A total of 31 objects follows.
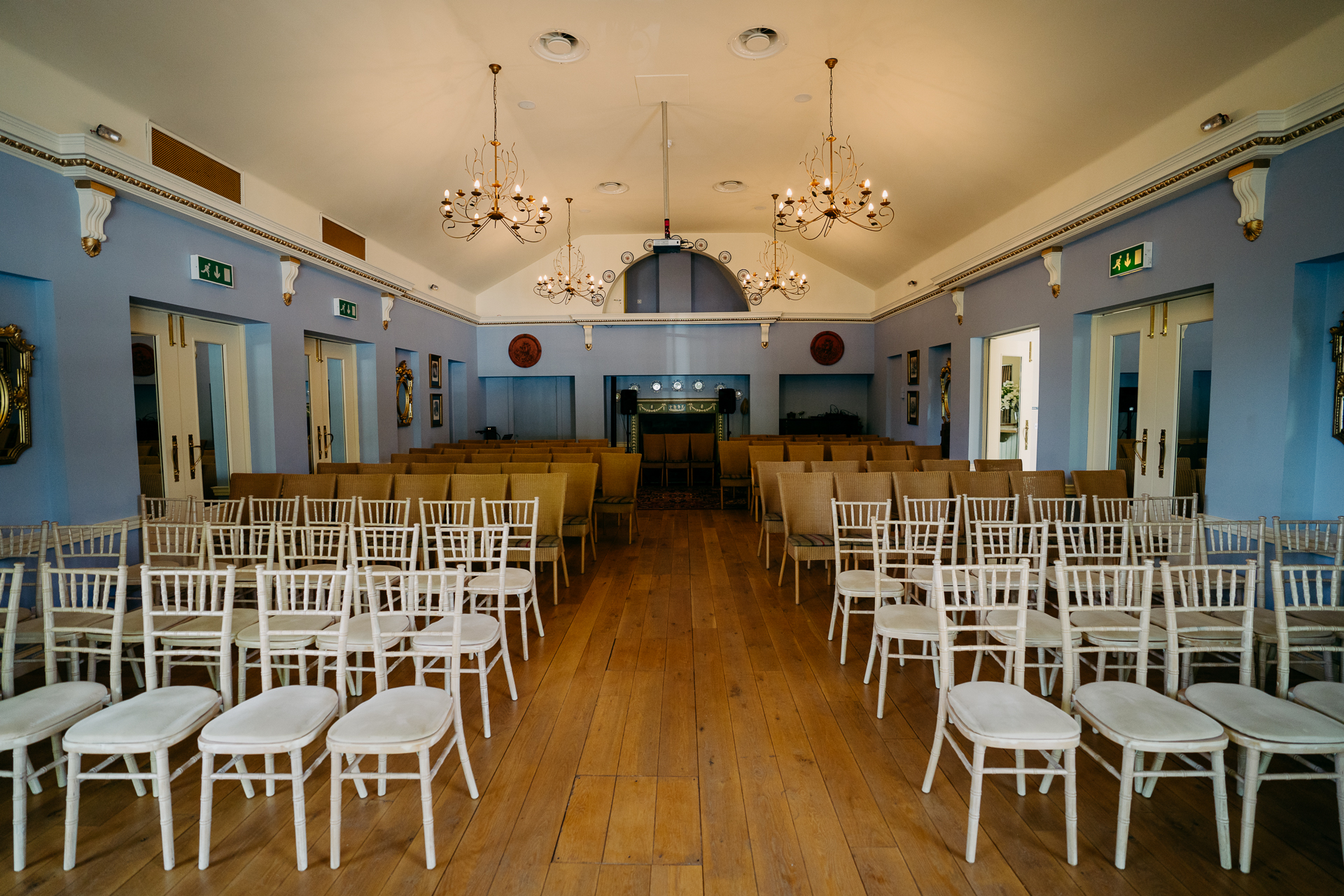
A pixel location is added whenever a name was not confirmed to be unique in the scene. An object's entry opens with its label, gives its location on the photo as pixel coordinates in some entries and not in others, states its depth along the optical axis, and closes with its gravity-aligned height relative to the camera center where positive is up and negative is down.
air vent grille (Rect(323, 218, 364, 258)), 7.10 +2.24
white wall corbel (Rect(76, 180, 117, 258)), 4.17 +1.47
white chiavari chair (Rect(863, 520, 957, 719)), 2.89 -0.96
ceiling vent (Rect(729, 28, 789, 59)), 5.15 +3.28
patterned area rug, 9.32 -1.24
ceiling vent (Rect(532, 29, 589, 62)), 5.20 +3.29
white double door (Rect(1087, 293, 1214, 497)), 5.00 +0.25
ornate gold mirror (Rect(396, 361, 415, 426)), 9.23 +0.44
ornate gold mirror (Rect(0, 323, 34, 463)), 3.74 +0.18
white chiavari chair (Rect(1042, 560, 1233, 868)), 1.91 -0.97
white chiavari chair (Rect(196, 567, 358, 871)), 1.94 -0.99
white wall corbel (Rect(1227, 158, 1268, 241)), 3.97 +1.51
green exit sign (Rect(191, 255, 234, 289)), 5.22 +1.35
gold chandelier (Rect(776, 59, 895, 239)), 5.21 +2.96
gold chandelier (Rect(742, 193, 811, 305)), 9.55 +2.54
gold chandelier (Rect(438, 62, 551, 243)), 5.36 +3.08
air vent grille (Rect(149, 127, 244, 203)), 4.74 +2.14
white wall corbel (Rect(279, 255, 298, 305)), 6.42 +1.58
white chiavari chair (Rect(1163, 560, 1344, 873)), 1.91 -0.98
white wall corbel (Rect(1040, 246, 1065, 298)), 6.33 +1.65
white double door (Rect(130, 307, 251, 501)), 5.21 +0.19
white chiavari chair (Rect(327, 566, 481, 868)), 1.95 -1.00
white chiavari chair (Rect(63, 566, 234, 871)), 1.95 -1.00
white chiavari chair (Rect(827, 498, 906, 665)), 3.41 -0.92
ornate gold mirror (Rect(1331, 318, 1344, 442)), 3.61 +0.24
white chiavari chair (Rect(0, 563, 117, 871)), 2.01 -1.00
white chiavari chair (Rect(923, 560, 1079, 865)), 1.96 -0.98
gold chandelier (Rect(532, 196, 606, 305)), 11.51 +2.84
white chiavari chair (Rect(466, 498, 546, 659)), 3.37 -0.90
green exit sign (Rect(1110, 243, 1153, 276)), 5.09 +1.40
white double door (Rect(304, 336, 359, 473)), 7.61 +0.27
